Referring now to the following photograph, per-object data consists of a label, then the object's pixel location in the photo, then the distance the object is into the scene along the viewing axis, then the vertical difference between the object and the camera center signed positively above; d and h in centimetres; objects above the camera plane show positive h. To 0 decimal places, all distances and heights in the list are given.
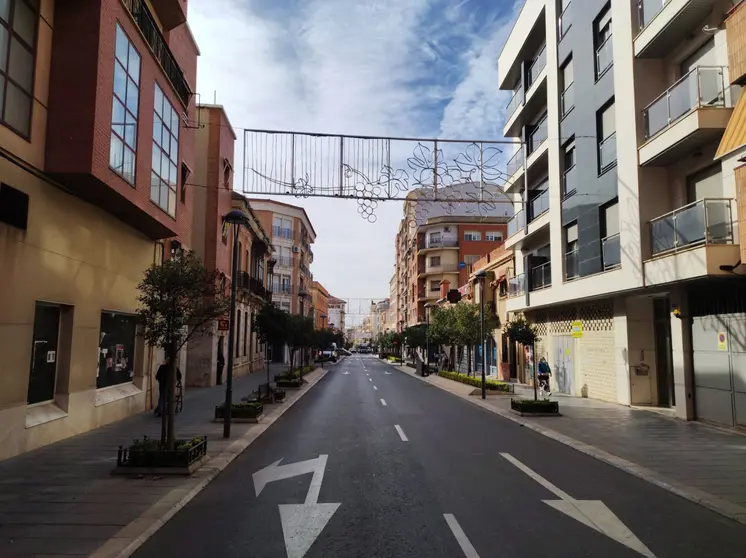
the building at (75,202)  953 +291
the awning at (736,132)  963 +371
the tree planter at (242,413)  1436 -195
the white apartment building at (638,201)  1289 +416
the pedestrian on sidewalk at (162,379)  1278 -107
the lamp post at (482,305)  2144 +135
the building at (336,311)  13812 +730
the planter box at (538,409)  1594 -198
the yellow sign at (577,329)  2198 +44
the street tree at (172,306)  894 +53
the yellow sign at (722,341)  1323 +0
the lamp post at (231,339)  1174 -4
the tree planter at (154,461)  820 -185
